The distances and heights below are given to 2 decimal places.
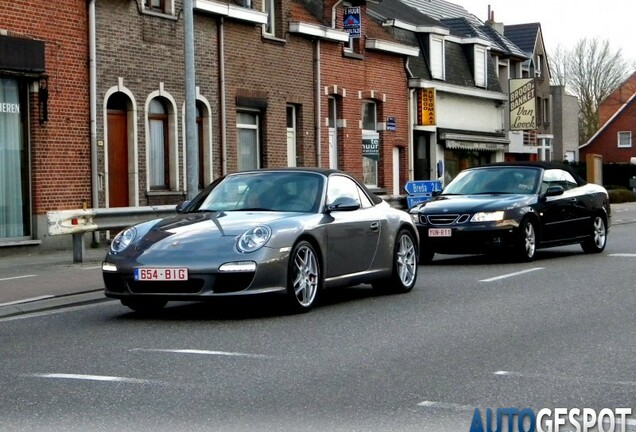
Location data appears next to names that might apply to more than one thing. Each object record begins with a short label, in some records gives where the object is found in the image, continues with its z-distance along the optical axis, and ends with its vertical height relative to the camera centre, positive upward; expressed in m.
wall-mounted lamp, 23.14 +1.72
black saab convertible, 18.17 -0.45
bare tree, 94.62 +8.10
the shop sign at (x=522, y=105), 51.22 +3.12
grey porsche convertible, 11.13 -0.53
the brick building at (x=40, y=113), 22.53 +1.44
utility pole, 19.97 +1.37
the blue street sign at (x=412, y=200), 28.00 -0.35
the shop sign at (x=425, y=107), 40.84 +2.48
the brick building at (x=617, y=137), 96.31 +3.28
